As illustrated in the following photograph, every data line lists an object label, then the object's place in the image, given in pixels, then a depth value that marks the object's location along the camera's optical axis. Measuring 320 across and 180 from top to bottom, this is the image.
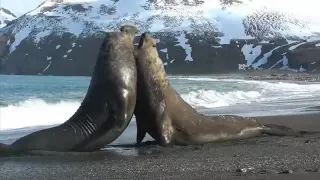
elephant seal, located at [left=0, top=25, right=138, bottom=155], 8.79
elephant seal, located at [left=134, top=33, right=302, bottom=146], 9.52
